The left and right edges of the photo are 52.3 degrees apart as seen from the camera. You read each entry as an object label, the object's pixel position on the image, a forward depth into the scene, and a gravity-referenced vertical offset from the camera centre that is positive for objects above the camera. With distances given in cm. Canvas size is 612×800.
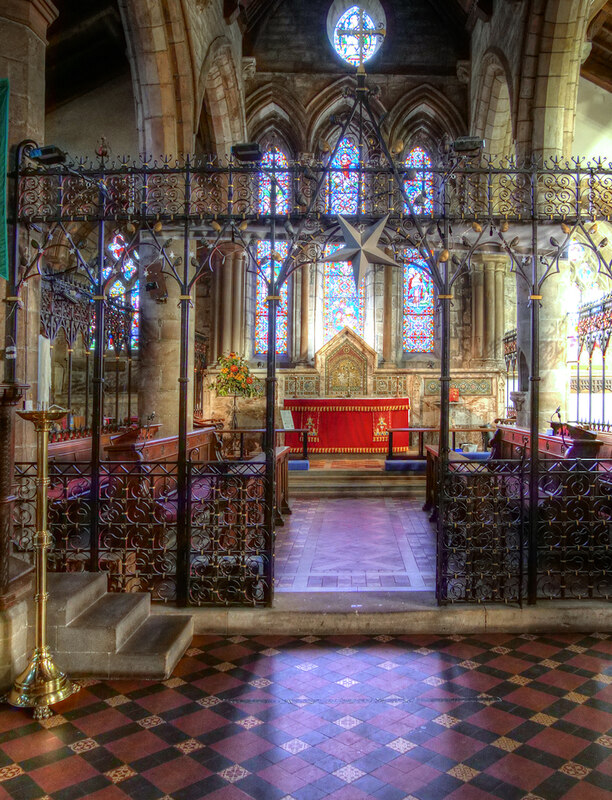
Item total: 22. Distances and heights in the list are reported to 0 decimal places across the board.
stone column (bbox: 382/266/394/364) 1409 +179
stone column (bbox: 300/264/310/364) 1423 +200
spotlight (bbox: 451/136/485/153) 423 +170
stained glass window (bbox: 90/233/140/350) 1038 +168
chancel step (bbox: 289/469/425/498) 923 -136
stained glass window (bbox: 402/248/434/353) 1454 +188
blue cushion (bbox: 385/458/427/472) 998 -116
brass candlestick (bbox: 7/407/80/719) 320 -137
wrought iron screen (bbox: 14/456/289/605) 429 -103
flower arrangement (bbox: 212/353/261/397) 1127 +25
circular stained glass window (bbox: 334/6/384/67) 1404 +802
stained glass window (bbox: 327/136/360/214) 1420 +552
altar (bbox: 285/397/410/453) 1238 -61
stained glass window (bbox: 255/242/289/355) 1448 +165
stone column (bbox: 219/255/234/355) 1388 +184
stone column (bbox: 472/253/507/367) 1390 +192
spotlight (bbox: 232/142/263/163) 430 +168
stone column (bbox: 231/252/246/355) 1395 +201
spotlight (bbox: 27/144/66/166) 439 +167
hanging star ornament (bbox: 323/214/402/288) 434 +102
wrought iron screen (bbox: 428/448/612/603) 430 -99
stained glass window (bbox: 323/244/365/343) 1453 +217
